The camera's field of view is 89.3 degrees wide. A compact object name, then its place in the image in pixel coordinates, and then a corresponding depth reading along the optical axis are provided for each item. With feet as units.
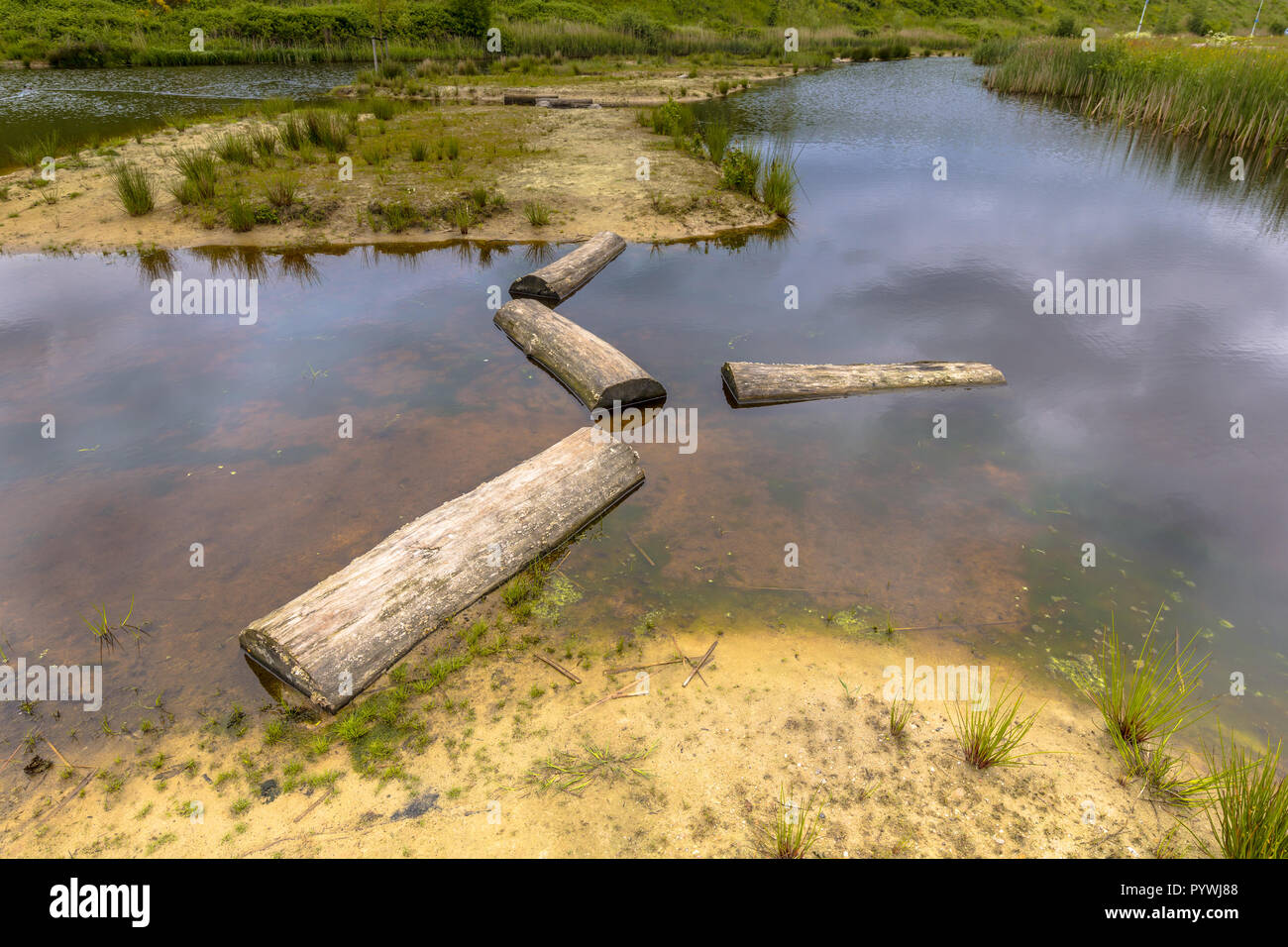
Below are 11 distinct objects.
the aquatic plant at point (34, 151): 43.34
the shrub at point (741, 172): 41.78
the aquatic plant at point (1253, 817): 9.26
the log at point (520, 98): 69.36
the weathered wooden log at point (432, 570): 12.63
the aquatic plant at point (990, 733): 11.43
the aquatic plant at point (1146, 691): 11.99
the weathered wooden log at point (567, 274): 29.43
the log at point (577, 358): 22.29
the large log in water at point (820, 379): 23.13
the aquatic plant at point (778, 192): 40.52
